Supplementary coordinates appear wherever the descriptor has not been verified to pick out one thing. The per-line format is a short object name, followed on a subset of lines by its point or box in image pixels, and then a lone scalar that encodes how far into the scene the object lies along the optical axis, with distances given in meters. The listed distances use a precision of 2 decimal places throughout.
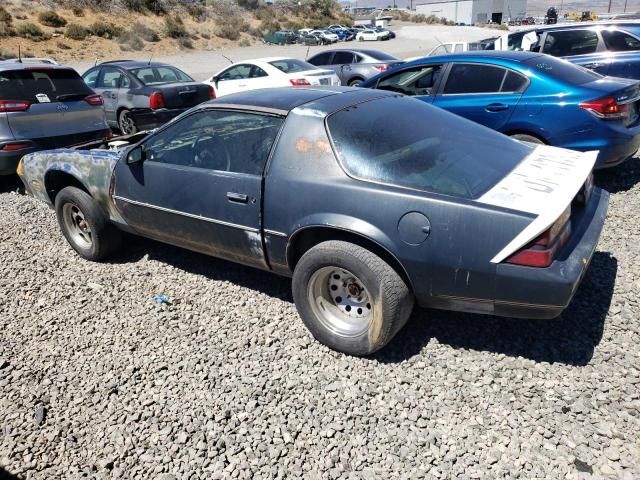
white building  88.94
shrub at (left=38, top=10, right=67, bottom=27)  37.62
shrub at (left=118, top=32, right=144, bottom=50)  36.87
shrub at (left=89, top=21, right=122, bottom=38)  37.91
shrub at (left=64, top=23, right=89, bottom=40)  36.00
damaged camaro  2.65
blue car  5.00
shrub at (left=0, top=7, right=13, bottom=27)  35.88
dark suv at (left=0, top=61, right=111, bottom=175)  6.38
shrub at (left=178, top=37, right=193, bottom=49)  40.41
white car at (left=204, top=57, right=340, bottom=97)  10.68
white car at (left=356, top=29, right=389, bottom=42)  50.57
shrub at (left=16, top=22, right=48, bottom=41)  34.75
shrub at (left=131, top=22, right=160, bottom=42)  39.28
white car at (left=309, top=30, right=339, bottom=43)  47.78
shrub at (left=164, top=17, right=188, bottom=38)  41.81
